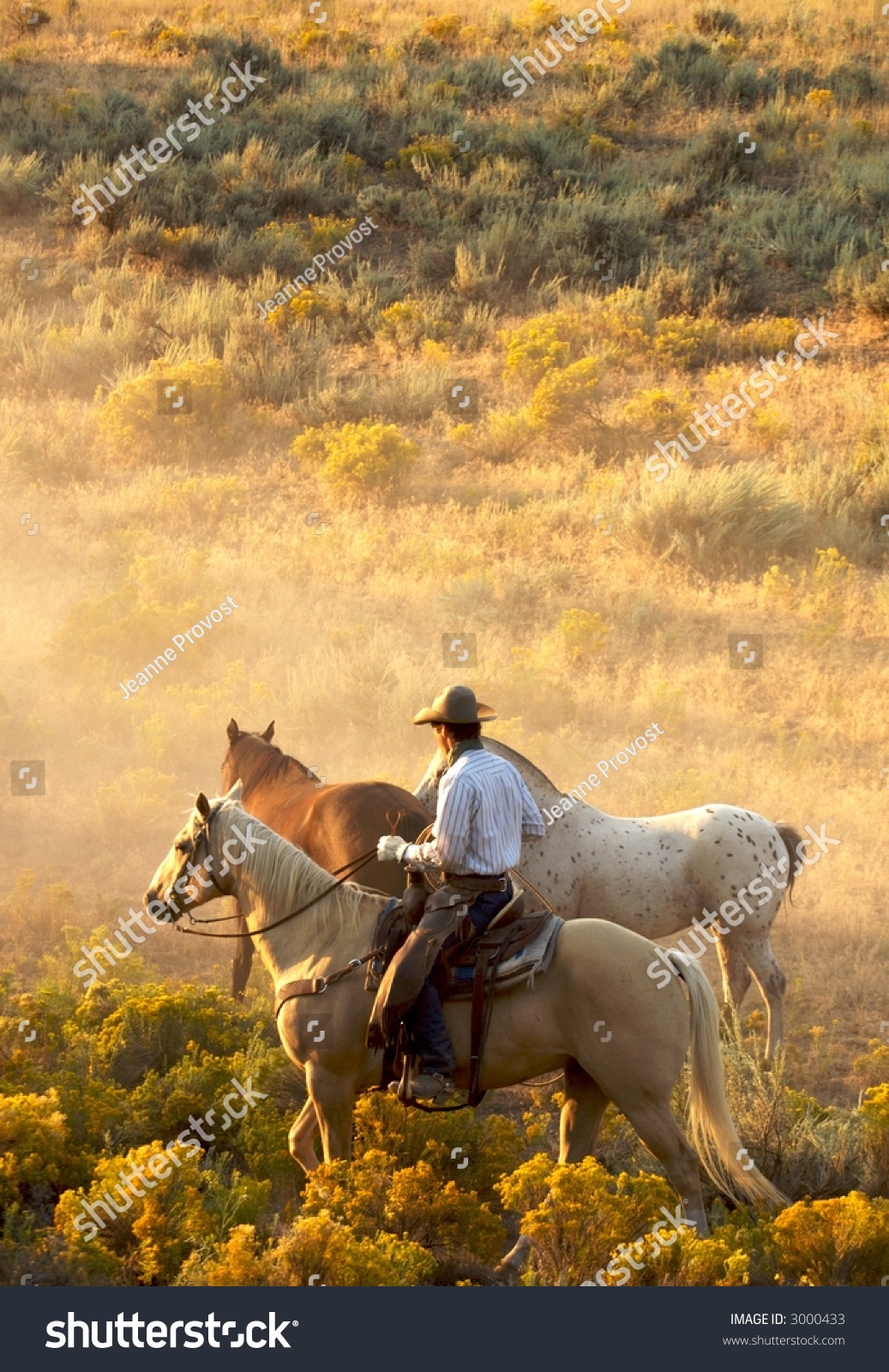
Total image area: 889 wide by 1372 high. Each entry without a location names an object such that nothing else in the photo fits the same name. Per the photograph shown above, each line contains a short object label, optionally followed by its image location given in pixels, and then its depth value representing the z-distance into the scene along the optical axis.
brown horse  15.90
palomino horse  11.94
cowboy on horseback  12.07
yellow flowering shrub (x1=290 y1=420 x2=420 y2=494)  33.59
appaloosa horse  16.61
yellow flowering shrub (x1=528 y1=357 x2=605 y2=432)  35.75
